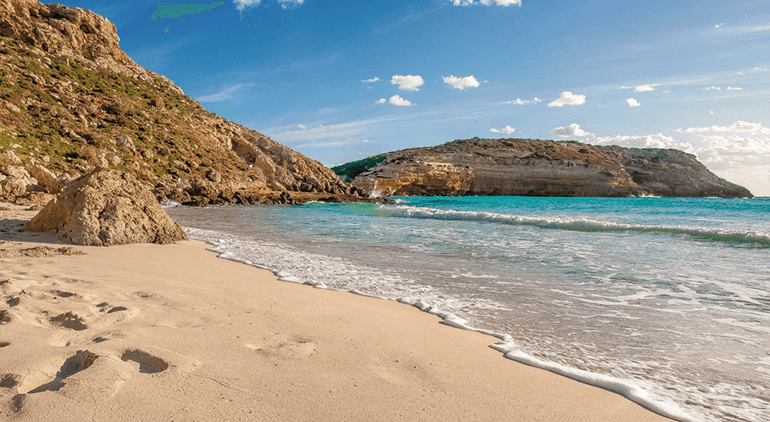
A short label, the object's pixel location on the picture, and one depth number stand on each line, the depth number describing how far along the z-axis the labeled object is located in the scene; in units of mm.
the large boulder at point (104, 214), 6629
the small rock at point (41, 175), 17250
